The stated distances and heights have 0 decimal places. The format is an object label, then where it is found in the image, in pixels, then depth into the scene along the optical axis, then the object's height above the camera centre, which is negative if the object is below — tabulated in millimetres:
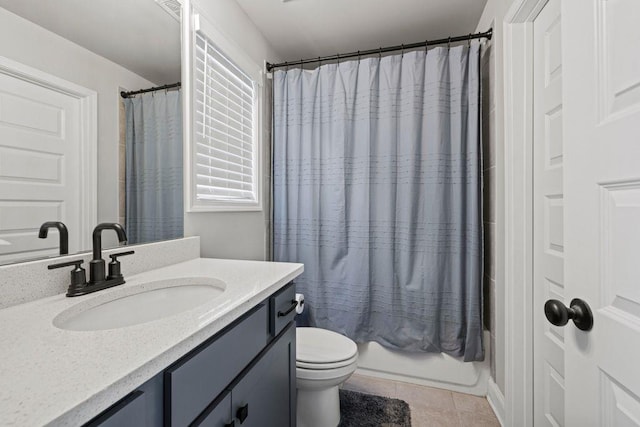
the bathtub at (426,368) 1799 -1019
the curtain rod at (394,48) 1706 +1073
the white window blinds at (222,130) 1497 +498
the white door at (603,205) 526 +11
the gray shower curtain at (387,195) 1770 +113
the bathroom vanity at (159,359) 402 -249
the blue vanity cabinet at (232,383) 506 -386
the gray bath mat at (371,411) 1552 -1127
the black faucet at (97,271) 829 -172
